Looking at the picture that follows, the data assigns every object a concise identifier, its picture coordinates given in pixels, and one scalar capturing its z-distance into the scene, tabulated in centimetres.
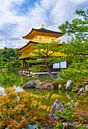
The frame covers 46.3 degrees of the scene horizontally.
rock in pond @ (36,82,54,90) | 664
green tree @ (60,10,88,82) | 284
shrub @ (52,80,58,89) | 673
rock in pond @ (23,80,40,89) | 702
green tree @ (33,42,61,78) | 864
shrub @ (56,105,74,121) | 271
